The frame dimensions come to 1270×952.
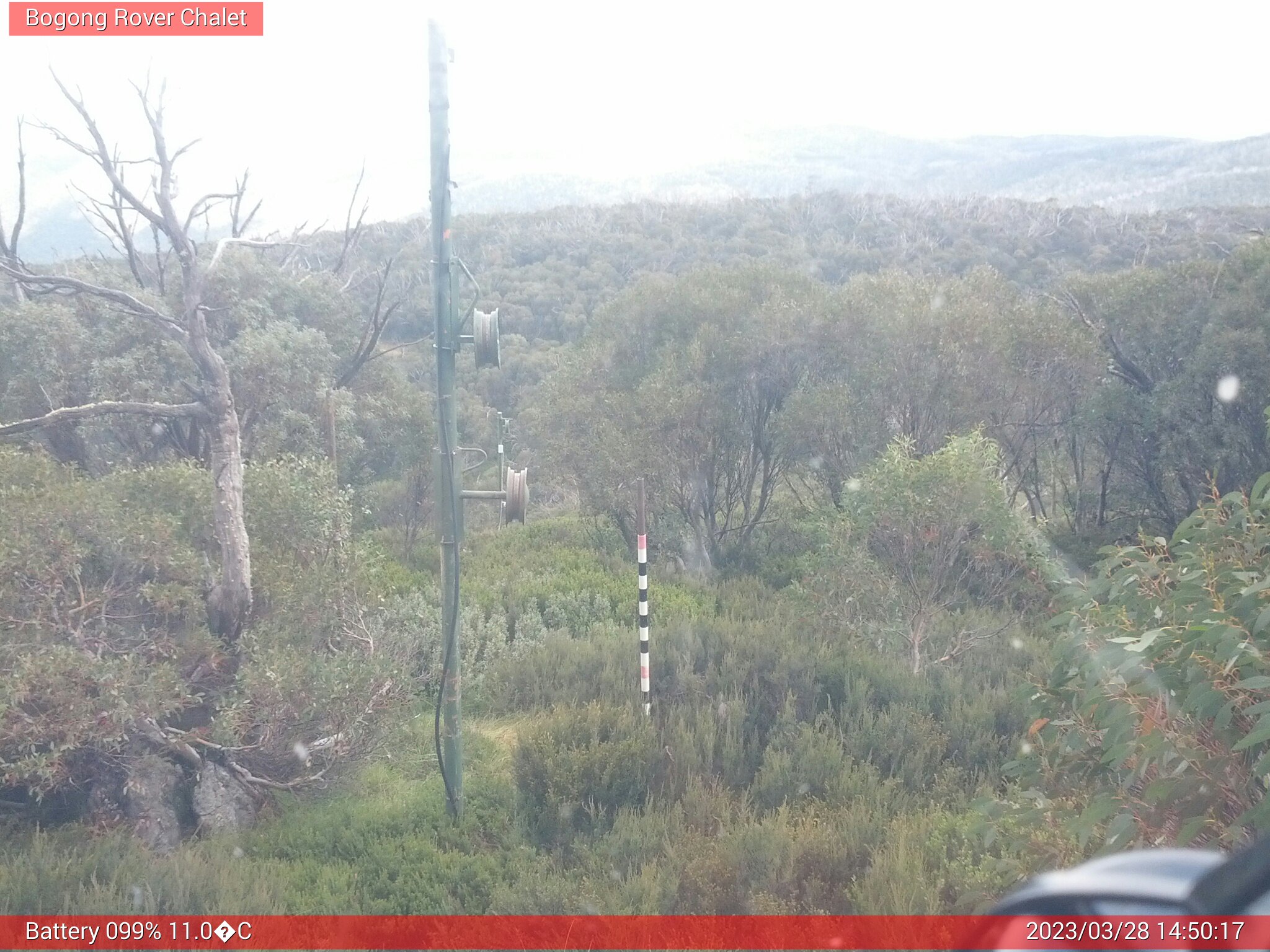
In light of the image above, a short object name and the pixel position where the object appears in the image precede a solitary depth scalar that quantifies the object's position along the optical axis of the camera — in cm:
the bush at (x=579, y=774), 620
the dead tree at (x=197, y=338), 658
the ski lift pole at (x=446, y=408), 603
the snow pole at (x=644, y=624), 781
